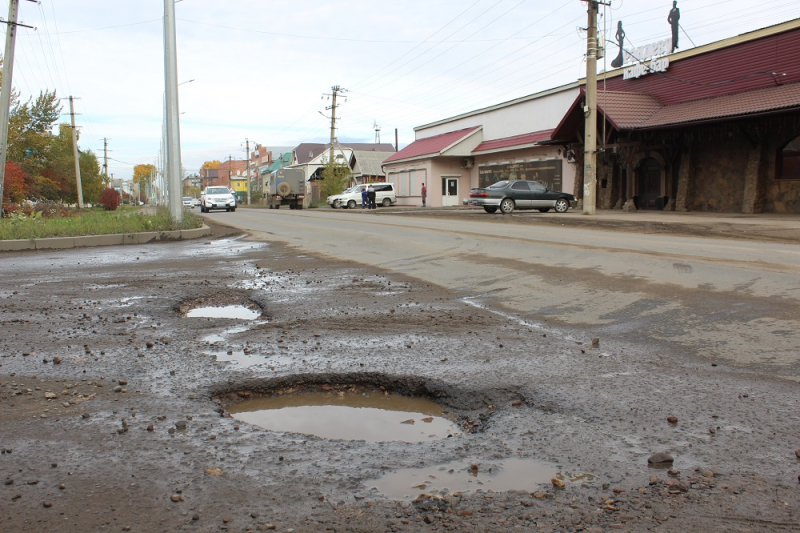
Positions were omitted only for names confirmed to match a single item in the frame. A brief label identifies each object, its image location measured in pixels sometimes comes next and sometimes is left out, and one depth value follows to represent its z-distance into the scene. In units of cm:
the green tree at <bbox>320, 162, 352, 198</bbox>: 5722
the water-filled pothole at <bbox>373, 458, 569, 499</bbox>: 279
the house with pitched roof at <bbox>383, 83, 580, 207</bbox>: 3675
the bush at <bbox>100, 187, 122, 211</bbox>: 7050
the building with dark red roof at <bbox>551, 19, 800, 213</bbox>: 2314
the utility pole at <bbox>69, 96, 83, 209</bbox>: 5534
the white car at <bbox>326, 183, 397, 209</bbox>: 4975
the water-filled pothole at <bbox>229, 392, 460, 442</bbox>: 362
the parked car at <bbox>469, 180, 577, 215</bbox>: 2898
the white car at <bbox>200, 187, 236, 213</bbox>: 4350
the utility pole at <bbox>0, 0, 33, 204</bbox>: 2230
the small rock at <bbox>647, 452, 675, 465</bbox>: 297
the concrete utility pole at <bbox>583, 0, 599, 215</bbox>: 2395
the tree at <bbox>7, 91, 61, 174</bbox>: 4175
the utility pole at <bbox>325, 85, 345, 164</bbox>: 6016
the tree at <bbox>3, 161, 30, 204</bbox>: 3341
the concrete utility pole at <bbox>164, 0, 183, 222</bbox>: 1875
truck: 5403
